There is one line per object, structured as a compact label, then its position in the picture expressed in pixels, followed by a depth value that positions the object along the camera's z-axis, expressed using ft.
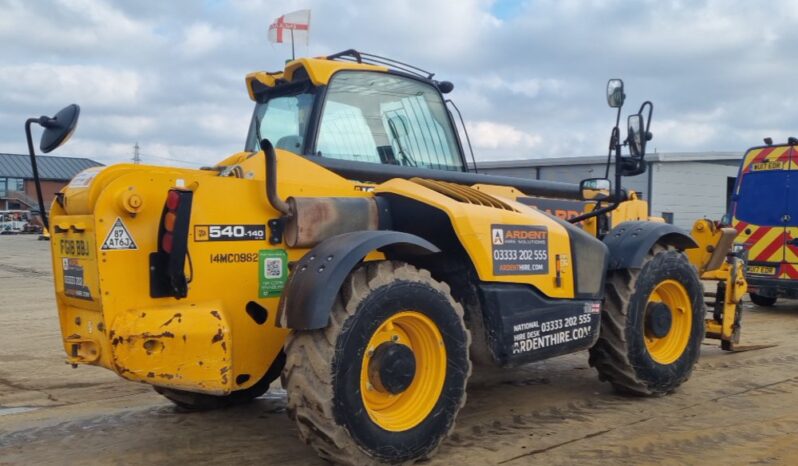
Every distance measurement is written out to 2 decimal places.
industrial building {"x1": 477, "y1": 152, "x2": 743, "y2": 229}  80.02
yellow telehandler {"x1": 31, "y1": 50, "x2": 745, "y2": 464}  11.73
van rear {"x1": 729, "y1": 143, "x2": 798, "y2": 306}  35.86
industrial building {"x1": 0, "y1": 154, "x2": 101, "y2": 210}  195.63
